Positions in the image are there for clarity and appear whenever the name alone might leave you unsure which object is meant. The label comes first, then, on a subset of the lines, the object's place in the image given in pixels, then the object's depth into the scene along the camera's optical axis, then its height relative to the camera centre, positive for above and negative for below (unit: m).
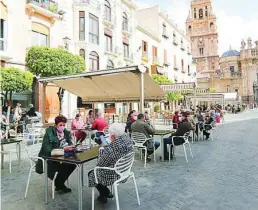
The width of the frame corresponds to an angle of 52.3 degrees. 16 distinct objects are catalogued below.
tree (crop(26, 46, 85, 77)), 14.29 +2.74
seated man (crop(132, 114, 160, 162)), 6.61 -0.46
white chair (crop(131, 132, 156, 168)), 6.48 -0.74
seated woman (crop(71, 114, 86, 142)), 8.94 -0.68
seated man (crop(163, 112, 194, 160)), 6.84 -0.62
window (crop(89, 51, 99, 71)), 20.33 +3.91
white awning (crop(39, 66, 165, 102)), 8.49 +0.97
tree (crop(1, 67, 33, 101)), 12.09 +1.50
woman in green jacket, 4.18 -0.58
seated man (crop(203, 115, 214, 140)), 10.72 -0.69
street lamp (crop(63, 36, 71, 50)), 16.66 +4.55
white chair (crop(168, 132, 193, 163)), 6.81 -0.72
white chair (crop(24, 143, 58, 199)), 4.21 -0.90
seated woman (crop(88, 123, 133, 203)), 3.58 -0.65
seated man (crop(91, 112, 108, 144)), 7.95 -0.44
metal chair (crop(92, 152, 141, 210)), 3.56 -0.79
